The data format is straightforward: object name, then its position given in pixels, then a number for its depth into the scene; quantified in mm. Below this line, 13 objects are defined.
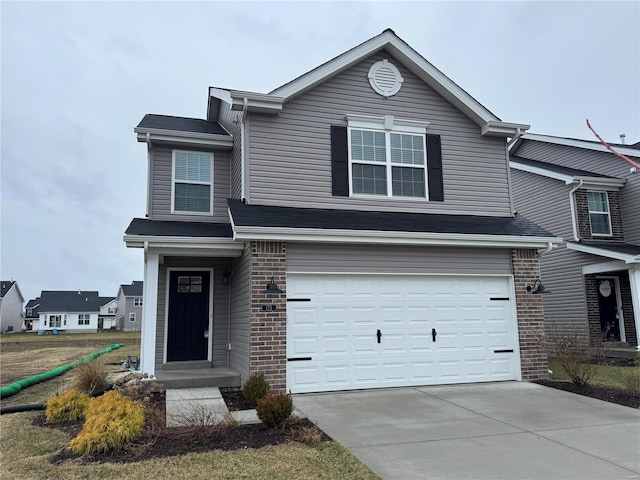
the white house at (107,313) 66562
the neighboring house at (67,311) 58125
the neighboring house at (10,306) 51659
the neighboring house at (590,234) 16031
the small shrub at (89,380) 8820
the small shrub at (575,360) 9297
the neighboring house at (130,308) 55469
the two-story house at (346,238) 9023
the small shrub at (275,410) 6242
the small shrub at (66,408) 7207
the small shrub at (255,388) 7742
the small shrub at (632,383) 8466
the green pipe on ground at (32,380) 9590
